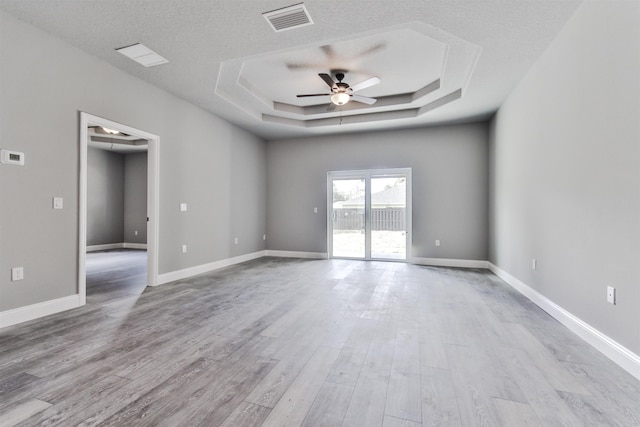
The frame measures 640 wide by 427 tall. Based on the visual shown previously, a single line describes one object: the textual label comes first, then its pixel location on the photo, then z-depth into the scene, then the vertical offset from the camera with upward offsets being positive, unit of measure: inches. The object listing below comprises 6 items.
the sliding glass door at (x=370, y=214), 247.0 -0.3
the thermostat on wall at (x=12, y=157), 104.5 +20.3
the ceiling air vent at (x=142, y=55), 126.5 +71.5
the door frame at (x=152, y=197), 159.2 +9.2
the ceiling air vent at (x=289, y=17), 101.9 +71.3
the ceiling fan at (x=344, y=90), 155.8 +69.1
